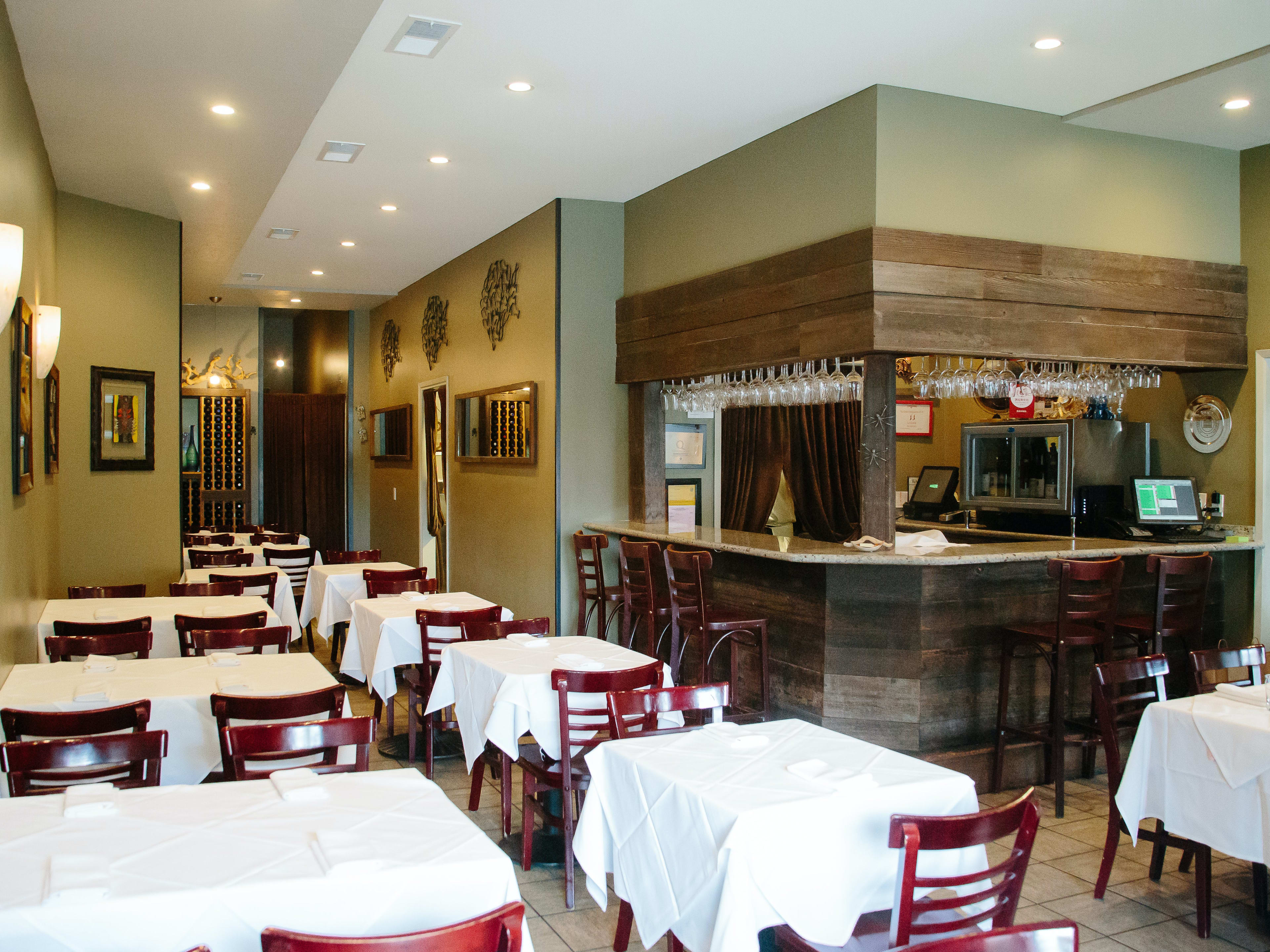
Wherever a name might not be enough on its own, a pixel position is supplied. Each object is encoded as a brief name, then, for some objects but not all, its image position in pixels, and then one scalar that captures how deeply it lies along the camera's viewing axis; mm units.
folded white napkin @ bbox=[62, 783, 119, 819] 2352
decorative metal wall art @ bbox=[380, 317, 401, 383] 11305
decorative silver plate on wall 6066
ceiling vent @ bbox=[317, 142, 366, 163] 6023
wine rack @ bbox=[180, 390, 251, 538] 12062
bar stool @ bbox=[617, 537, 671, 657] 5730
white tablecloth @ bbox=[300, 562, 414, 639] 6805
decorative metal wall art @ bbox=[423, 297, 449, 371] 9703
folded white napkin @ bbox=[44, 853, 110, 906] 1859
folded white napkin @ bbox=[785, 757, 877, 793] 2553
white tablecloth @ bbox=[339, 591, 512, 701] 5156
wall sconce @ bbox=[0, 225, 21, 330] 3148
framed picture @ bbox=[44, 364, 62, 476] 5625
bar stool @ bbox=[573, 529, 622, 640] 6656
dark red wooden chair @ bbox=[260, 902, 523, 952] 1639
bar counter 4895
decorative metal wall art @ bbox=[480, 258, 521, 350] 8055
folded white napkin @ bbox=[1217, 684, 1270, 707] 3590
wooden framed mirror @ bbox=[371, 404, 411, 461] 10977
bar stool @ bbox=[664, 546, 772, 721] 5195
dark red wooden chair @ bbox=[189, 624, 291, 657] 4324
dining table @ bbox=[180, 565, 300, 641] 6578
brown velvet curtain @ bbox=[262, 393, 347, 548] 12609
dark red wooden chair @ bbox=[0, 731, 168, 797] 2611
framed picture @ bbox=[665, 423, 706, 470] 7516
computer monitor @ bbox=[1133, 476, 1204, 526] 5961
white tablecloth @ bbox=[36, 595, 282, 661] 5078
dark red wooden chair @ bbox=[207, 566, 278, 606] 6344
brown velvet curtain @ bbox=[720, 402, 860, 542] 8320
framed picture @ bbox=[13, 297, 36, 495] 4379
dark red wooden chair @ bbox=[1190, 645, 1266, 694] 3859
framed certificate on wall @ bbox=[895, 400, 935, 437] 9156
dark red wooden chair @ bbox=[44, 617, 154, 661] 4266
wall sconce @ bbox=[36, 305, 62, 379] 4941
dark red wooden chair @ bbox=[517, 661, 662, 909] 3533
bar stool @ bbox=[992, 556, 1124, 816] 4684
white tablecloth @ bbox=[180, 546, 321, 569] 8242
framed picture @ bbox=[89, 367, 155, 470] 6918
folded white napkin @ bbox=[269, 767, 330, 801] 2512
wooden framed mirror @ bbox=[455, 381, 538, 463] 7664
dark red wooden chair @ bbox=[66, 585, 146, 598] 5949
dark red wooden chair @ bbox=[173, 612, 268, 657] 4664
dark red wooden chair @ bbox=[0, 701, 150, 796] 2988
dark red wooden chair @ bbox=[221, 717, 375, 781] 2746
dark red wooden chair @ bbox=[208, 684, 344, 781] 3225
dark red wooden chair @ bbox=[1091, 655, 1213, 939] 3471
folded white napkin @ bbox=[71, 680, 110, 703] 3490
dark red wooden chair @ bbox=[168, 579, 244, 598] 5945
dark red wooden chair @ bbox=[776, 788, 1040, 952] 2164
